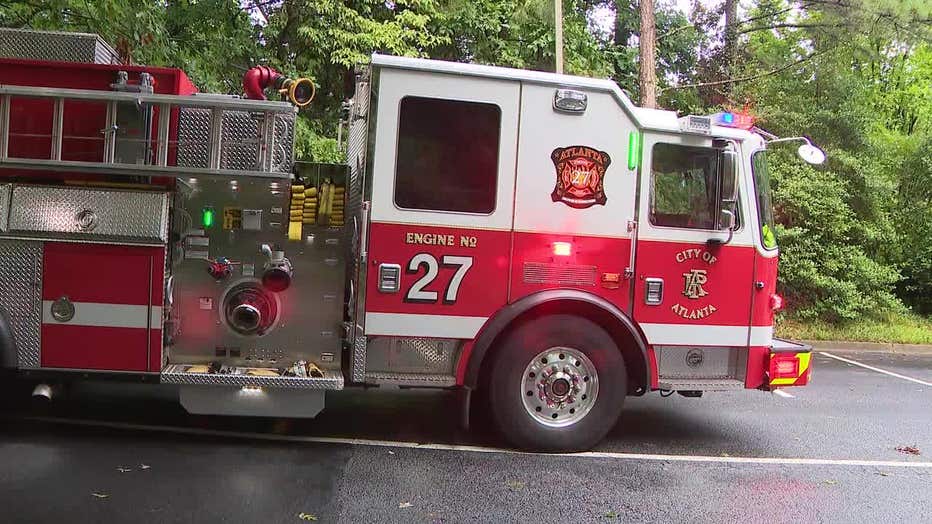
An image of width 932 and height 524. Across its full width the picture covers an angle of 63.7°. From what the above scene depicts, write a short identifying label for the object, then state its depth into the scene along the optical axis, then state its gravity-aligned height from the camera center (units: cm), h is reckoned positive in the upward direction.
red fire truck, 491 -2
